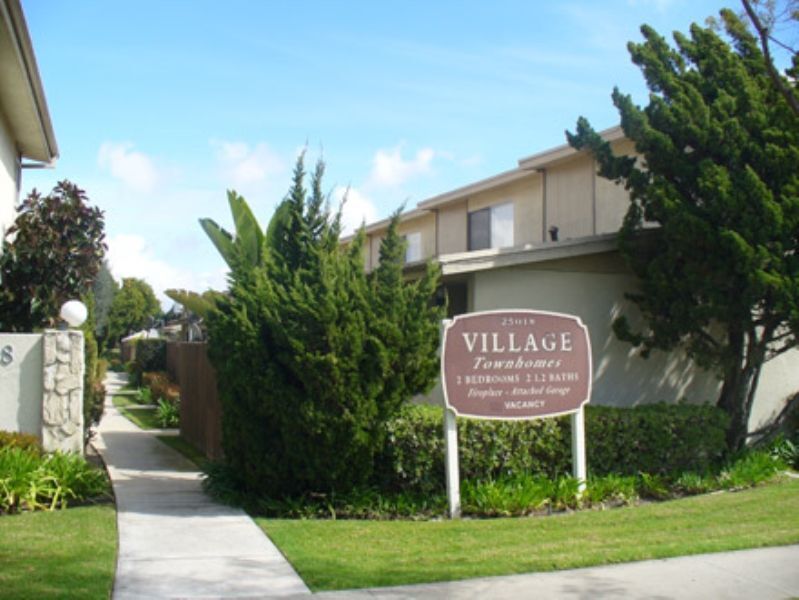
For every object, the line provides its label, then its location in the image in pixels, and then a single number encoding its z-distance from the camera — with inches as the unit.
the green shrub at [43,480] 367.2
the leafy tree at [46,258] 500.4
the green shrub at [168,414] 786.8
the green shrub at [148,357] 1216.2
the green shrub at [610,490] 406.9
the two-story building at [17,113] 426.6
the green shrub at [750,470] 460.3
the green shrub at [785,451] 528.6
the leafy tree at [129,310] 2084.2
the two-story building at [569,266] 508.7
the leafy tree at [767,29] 252.2
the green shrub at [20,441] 405.4
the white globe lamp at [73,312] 457.4
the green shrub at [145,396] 1040.7
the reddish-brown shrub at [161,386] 866.5
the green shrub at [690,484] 443.8
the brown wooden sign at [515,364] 395.5
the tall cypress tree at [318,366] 371.6
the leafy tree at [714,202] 470.6
